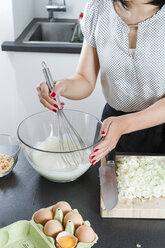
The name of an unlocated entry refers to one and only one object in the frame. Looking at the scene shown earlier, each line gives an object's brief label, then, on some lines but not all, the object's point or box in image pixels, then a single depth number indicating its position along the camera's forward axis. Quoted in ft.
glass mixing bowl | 3.60
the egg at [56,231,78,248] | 2.76
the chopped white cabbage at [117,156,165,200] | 3.46
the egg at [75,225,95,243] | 2.81
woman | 4.20
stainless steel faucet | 8.65
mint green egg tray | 2.86
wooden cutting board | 3.33
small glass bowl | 3.87
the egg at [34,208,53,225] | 2.99
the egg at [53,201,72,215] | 3.09
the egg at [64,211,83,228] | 2.94
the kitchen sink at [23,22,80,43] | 8.81
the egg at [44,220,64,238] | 2.85
